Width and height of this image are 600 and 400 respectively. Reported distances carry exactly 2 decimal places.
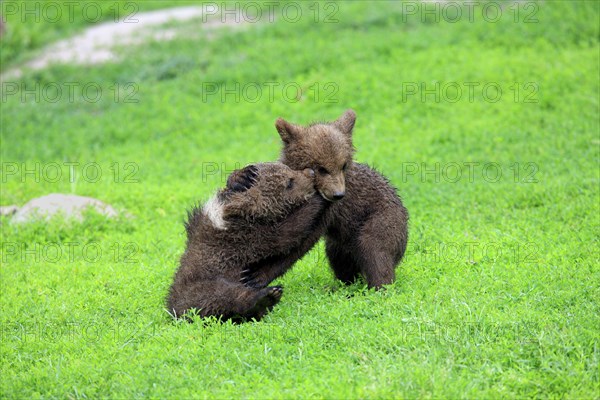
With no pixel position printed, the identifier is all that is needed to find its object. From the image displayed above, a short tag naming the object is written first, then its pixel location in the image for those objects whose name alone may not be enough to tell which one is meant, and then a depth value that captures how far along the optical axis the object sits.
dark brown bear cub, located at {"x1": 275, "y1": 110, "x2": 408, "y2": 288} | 14.68
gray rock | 20.86
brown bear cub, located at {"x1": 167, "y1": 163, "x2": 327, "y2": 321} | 14.11
